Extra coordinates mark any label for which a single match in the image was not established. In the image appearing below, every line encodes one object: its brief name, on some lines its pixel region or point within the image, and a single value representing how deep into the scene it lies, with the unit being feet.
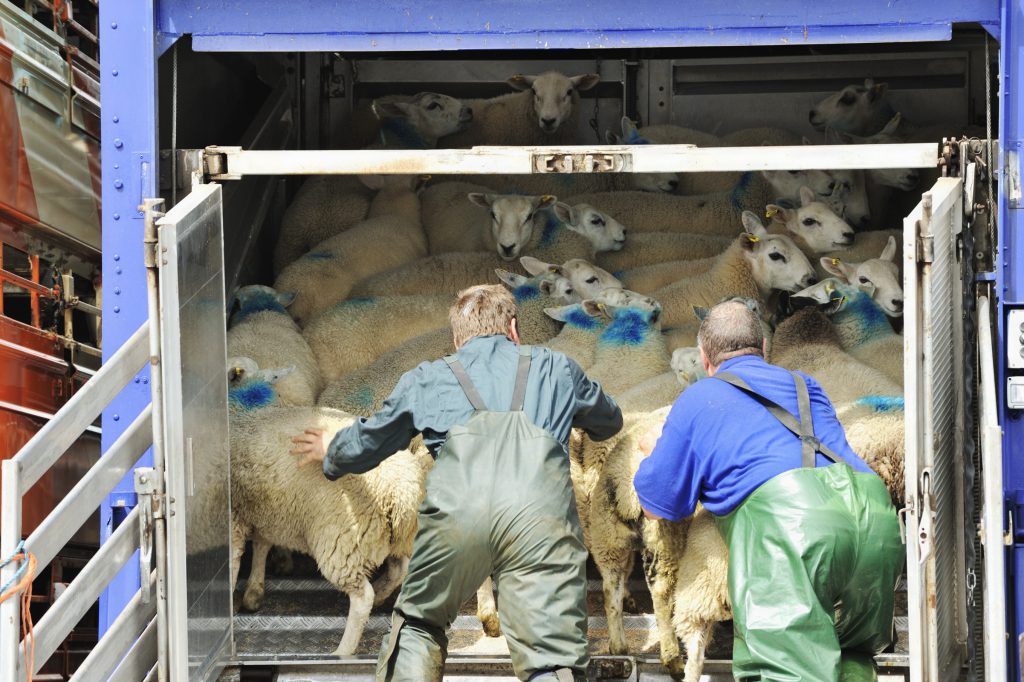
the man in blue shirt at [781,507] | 31.42
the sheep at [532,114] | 68.18
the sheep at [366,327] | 53.93
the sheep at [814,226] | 57.41
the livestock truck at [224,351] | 32.89
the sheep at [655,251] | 60.90
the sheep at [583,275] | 55.88
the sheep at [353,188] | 64.64
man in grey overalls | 33.06
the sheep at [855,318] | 51.55
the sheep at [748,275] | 55.57
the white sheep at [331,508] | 41.29
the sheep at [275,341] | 50.42
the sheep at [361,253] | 58.70
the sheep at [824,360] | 46.62
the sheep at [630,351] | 49.90
